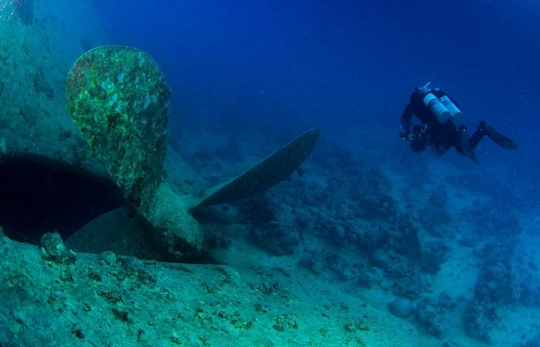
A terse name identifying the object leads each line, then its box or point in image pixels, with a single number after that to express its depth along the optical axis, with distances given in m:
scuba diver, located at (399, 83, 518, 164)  8.80
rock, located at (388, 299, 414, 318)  8.77
